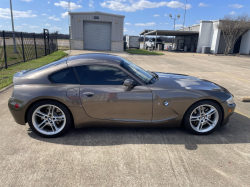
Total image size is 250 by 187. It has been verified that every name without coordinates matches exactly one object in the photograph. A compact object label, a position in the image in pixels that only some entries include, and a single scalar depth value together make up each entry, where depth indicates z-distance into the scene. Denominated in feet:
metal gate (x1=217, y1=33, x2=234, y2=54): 95.14
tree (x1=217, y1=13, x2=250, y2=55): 83.87
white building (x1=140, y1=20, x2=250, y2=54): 93.36
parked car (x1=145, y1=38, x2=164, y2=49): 121.49
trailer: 119.03
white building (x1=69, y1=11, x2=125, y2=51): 81.45
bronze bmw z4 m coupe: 10.60
